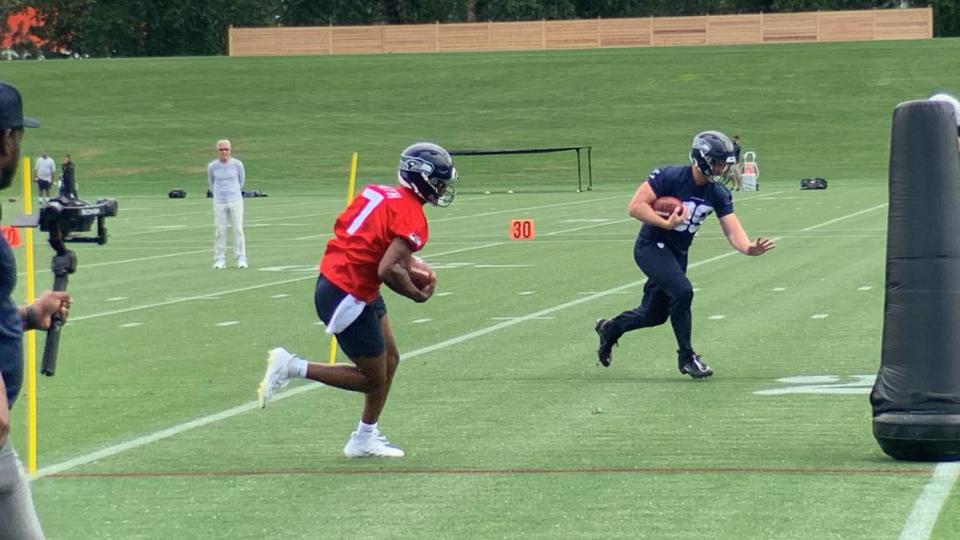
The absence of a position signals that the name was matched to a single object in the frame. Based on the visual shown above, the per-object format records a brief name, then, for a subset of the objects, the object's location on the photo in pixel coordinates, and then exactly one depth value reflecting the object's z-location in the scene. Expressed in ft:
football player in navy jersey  76.66
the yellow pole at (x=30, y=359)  52.18
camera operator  29.16
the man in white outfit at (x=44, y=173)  310.15
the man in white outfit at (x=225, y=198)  149.44
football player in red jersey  55.60
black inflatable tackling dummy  53.80
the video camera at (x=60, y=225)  35.40
